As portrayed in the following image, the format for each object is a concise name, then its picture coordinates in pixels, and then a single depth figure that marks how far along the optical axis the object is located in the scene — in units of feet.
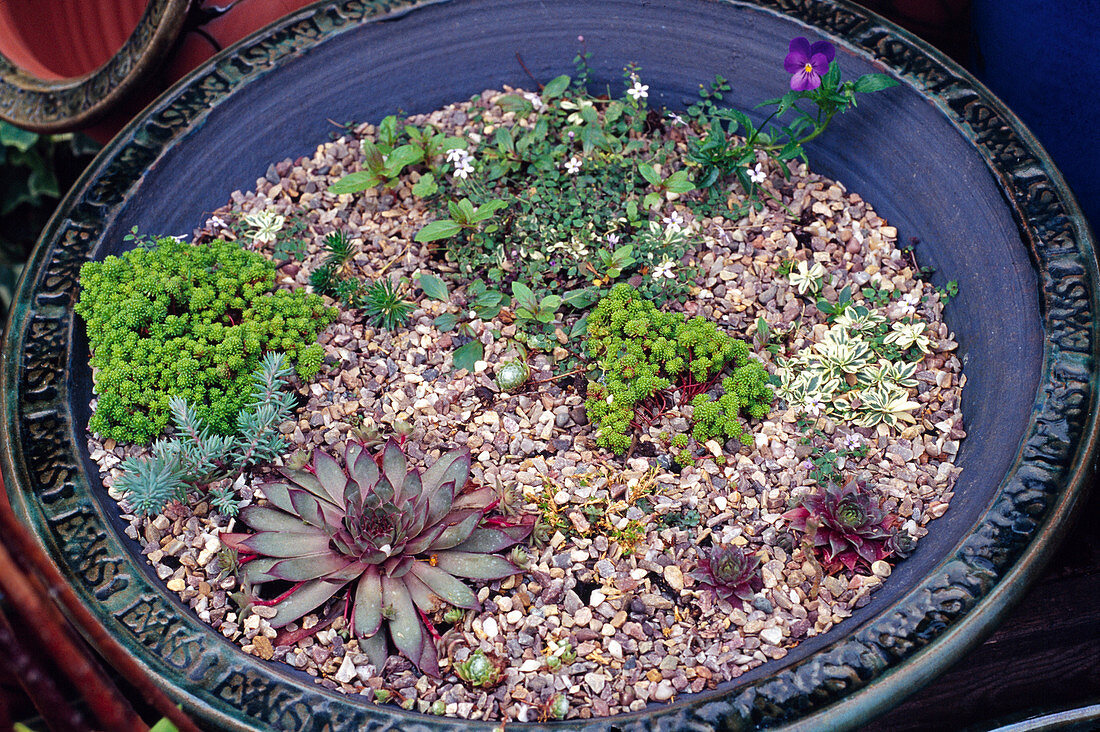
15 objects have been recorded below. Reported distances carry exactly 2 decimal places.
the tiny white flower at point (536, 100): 2.45
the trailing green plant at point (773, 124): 2.18
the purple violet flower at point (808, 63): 2.18
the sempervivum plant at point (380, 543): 1.97
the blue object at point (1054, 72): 2.19
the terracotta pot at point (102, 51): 2.38
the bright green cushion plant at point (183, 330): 2.08
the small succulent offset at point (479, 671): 1.91
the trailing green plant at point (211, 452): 1.99
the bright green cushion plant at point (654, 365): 2.12
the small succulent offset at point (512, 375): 2.17
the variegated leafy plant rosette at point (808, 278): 2.26
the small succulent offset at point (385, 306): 2.24
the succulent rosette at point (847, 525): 1.98
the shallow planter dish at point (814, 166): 1.80
